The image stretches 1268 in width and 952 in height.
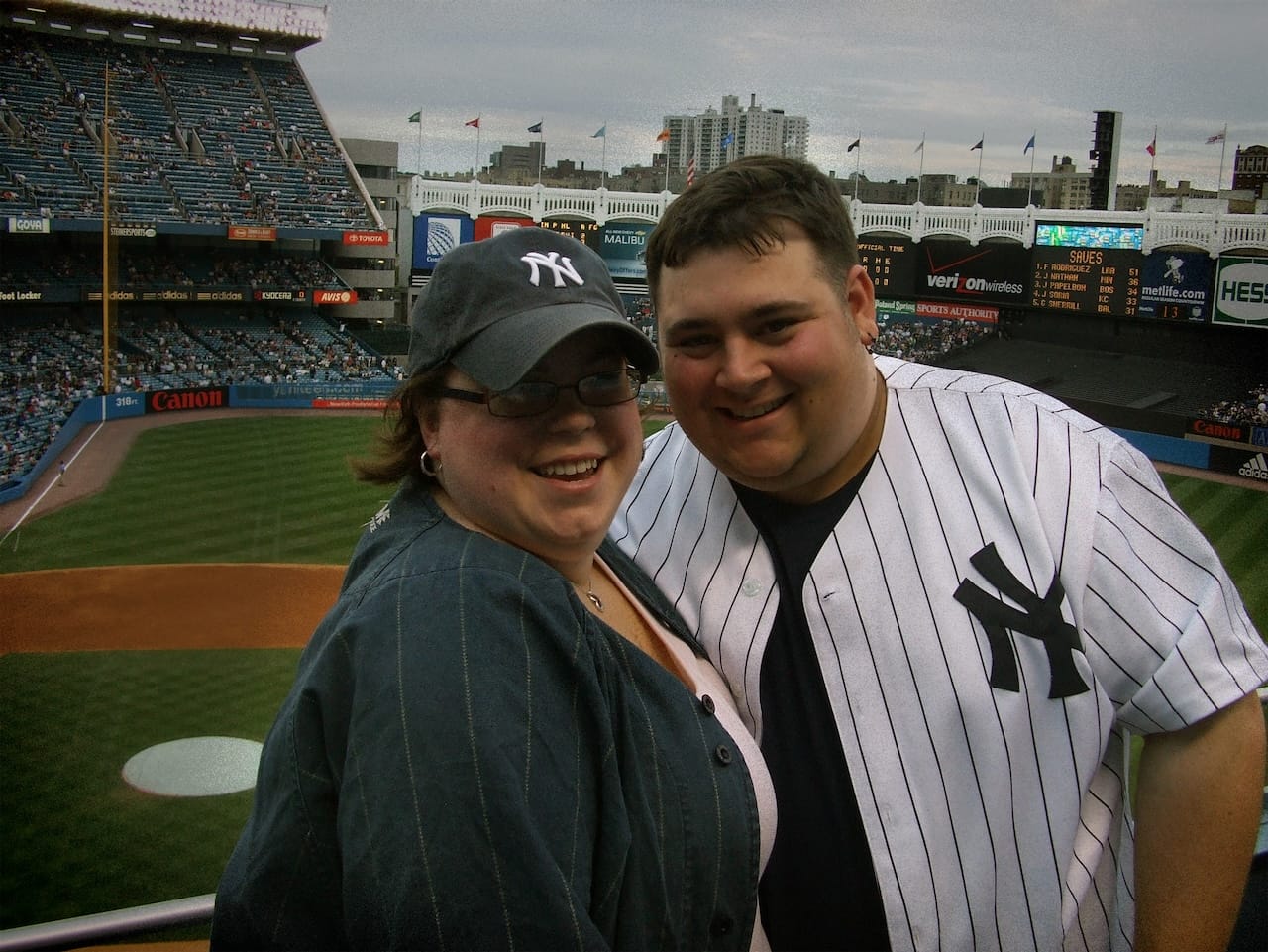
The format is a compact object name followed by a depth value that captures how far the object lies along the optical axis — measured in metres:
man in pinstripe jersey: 0.99
